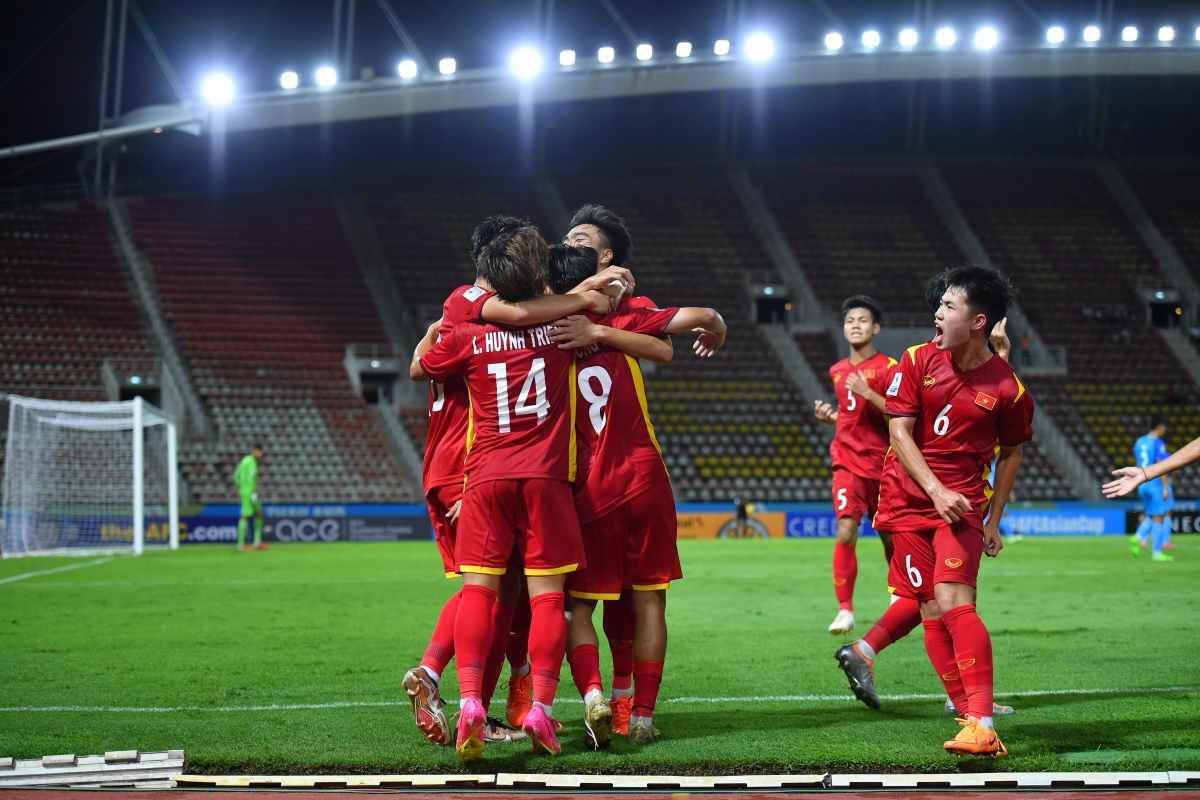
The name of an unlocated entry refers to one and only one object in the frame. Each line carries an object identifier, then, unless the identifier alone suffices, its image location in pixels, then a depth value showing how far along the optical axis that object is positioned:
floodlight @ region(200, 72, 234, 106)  26.89
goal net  18.78
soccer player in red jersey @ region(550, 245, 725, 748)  4.72
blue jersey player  15.66
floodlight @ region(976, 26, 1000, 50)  28.12
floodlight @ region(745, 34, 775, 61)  28.16
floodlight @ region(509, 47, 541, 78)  27.67
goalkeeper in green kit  20.22
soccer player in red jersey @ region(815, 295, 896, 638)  7.84
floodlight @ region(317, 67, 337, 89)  27.48
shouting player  4.62
